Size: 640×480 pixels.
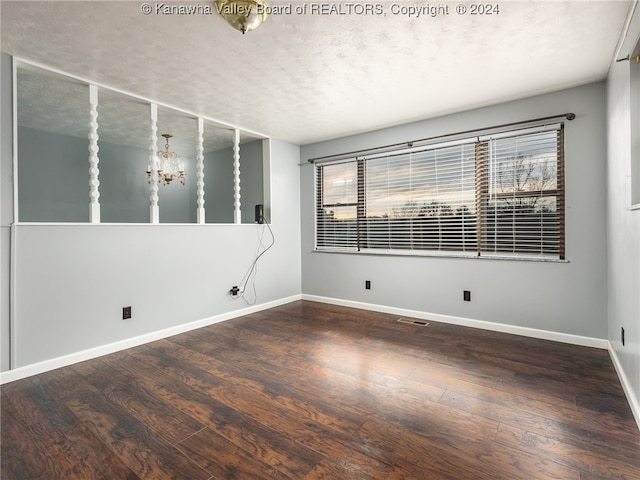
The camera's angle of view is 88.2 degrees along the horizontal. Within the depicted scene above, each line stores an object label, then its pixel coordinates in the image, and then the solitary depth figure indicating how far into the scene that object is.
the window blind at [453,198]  3.34
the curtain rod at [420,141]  3.20
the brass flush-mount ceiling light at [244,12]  1.91
